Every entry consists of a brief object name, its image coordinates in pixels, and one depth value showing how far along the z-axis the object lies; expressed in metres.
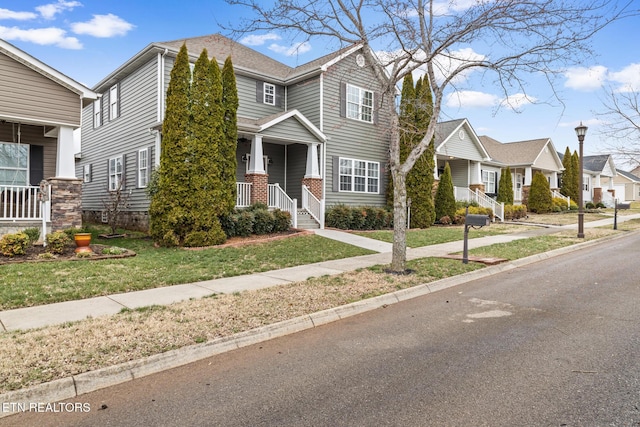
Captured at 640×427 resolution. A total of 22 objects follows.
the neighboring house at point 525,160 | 32.09
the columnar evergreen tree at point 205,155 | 12.49
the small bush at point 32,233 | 10.82
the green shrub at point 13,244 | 9.67
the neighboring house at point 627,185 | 59.21
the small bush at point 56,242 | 10.33
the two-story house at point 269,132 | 15.66
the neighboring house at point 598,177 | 43.50
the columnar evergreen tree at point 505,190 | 27.20
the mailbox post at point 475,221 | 9.02
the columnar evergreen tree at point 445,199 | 21.69
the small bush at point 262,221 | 14.05
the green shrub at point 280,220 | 14.50
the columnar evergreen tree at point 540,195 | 29.62
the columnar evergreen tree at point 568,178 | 36.62
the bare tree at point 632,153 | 23.66
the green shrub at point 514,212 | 24.88
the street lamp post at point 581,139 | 14.89
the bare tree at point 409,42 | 8.40
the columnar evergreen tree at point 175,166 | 12.40
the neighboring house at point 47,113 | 11.58
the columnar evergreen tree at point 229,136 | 13.30
